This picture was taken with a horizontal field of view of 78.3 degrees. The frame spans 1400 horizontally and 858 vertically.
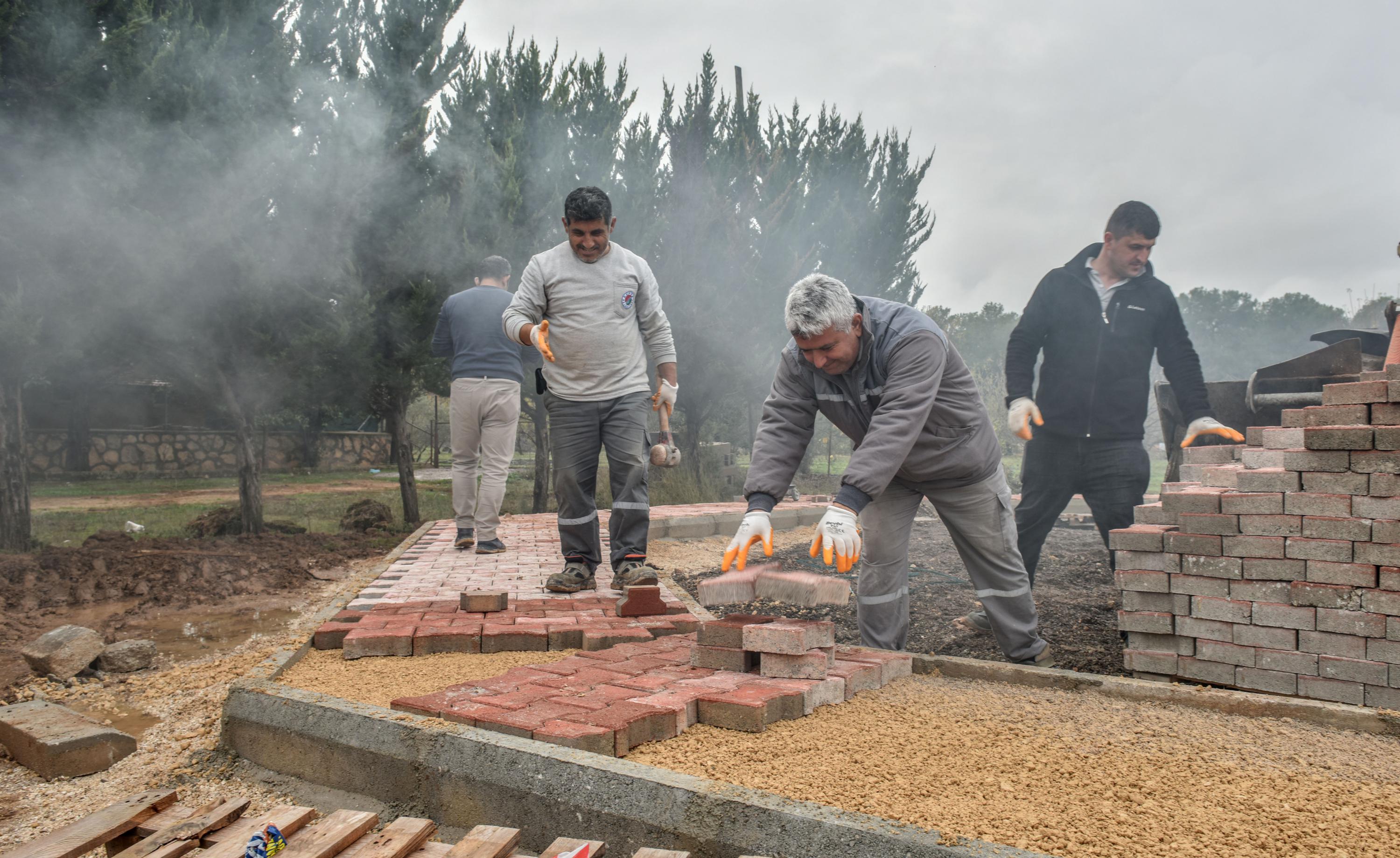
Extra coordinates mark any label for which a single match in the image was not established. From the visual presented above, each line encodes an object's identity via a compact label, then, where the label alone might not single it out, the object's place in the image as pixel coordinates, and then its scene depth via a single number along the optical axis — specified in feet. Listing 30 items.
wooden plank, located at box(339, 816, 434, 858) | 5.79
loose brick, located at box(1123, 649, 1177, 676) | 10.20
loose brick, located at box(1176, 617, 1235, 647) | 9.87
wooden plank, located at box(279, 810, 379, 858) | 5.75
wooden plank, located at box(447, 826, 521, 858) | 5.66
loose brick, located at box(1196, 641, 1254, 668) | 9.74
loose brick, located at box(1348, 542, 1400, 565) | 8.97
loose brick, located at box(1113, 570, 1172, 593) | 10.24
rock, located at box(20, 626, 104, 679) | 11.49
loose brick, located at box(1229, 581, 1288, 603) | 9.57
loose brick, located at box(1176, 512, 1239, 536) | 9.86
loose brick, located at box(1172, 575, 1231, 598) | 9.93
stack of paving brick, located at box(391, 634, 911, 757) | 7.33
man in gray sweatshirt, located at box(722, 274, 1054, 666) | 9.51
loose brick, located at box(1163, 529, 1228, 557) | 9.97
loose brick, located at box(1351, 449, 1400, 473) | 9.09
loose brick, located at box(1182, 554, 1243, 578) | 9.84
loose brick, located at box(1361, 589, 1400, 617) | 8.97
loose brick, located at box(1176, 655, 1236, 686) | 9.86
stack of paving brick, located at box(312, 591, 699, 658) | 11.08
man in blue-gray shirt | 18.88
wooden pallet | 5.77
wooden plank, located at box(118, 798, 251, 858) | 5.92
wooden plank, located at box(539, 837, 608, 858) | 5.62
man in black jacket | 12.83
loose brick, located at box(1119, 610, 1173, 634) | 10.21
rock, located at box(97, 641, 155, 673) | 12.01
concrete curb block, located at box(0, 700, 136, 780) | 8.46
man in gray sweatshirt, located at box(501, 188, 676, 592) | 14.85
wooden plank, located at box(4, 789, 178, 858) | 5.88
